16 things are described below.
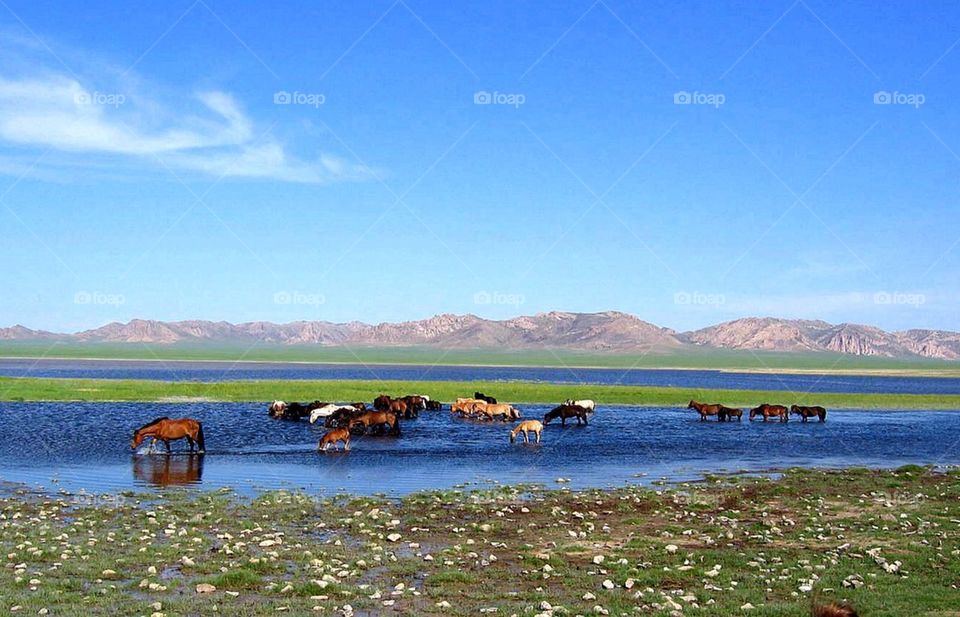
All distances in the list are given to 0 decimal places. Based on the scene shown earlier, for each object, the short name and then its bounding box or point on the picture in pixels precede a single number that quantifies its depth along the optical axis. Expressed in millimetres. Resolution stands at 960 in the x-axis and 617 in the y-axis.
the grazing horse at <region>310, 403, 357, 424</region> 47625
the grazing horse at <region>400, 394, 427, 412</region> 55719
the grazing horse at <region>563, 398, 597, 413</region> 57206
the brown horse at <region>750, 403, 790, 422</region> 57094
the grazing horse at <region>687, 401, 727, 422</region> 56197
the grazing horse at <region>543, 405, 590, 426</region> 50125
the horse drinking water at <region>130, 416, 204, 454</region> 33250
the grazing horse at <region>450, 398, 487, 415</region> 54531
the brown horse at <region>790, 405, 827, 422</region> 57125
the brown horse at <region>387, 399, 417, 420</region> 52322
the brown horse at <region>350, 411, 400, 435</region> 42438
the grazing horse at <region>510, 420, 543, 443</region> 39838
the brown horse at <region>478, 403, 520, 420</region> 52622
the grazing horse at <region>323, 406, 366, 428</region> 43781
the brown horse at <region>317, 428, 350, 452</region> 35312
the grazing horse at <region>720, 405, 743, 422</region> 56156
